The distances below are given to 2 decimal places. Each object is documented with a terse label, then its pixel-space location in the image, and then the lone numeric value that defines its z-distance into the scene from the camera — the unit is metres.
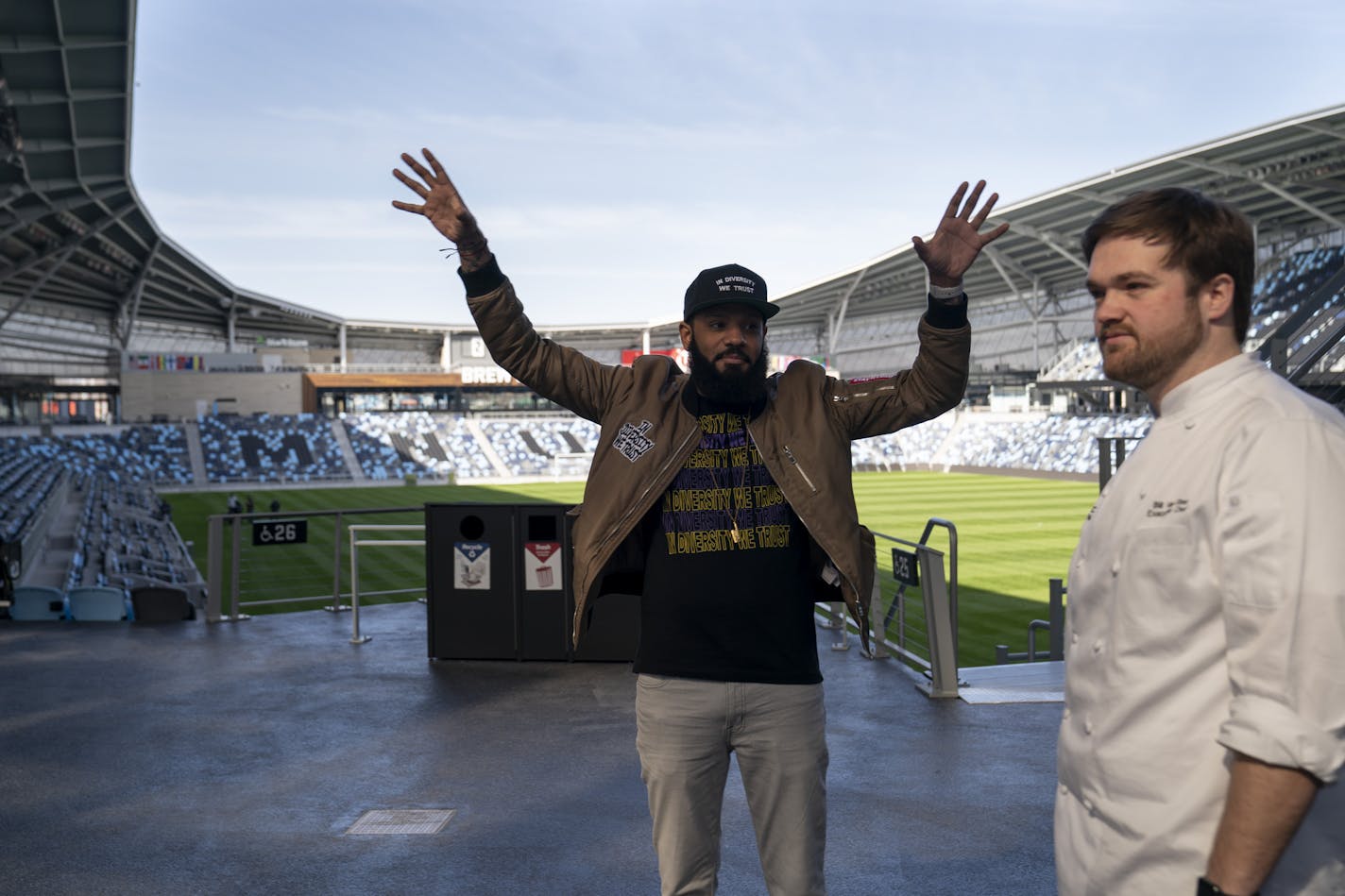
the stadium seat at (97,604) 10.52
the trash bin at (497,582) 8.42
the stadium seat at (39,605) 10.59
